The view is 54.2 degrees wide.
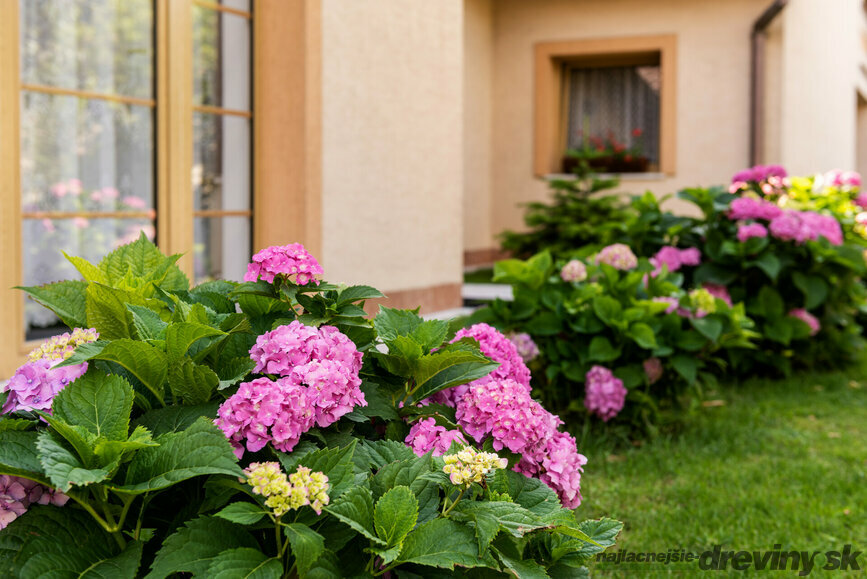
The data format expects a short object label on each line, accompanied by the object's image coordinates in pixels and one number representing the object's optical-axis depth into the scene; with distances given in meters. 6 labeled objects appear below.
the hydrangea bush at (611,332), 3.07
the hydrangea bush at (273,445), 0.88
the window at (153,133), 3.12
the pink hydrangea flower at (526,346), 3.10
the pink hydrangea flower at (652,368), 3.14
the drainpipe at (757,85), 8.20
